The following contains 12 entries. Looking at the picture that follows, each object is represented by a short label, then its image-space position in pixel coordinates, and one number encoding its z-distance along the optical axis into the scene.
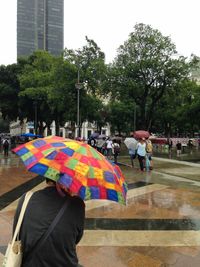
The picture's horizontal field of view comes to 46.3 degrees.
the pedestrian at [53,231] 1.60
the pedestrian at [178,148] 18.16
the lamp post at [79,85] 18.40
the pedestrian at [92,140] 20.02
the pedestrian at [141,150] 10.48
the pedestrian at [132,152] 11.91
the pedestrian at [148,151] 10.69
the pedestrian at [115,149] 13.29
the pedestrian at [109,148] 14.47
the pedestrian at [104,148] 15.18
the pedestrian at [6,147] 18.12
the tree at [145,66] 20.70
